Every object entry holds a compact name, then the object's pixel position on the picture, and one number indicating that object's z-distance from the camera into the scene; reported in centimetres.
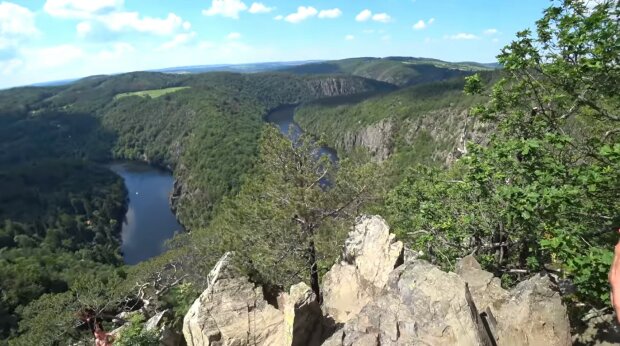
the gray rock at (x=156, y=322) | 1625
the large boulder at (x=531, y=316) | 1188
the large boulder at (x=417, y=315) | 1102
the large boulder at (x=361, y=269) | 1673
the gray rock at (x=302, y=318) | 1410
